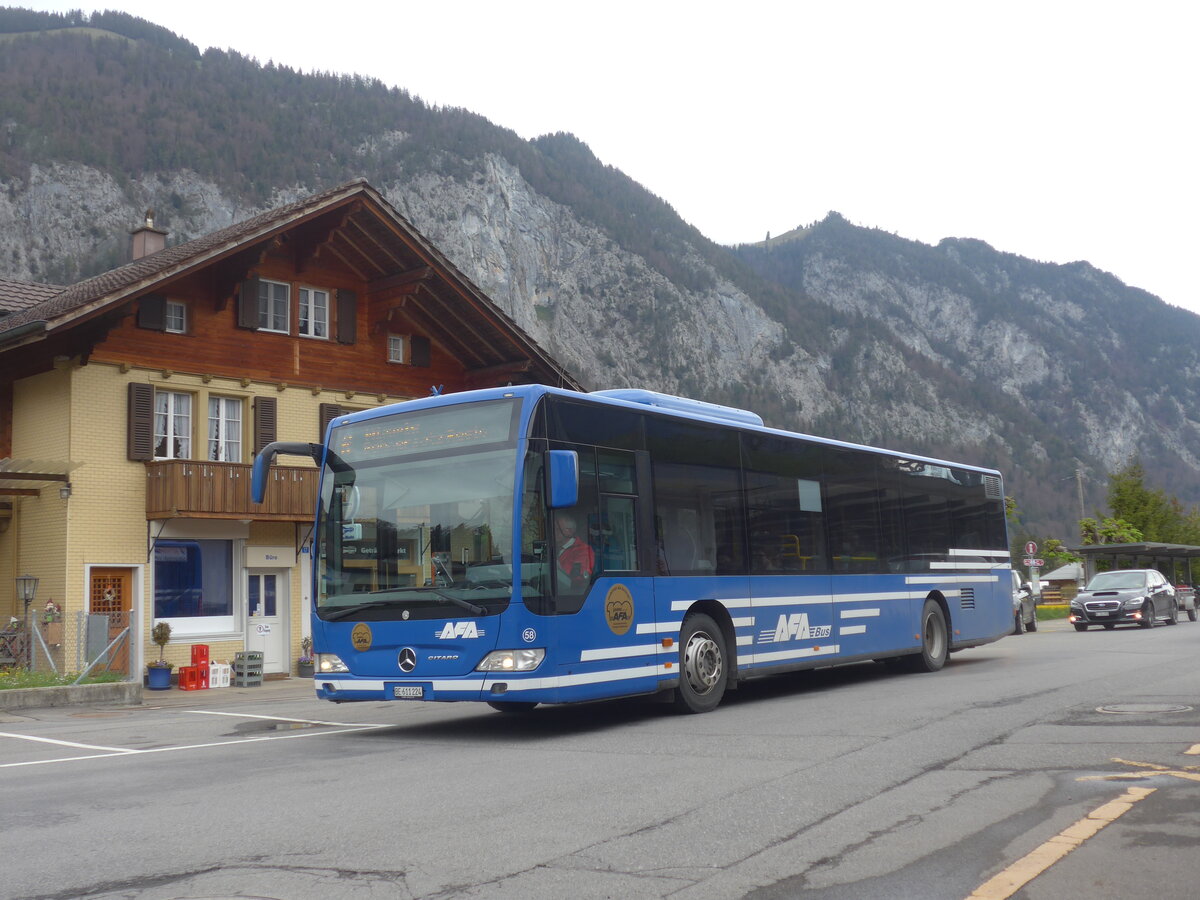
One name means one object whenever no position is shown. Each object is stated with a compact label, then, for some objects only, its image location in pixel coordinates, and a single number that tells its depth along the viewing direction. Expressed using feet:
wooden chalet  73.77
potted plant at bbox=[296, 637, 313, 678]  80.57
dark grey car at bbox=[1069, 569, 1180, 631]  105.09
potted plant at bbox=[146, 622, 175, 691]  73.36
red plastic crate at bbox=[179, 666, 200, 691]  74.59
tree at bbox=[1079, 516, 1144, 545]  184.03
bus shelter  137.90
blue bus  34.91
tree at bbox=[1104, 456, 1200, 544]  209.46
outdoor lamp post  69.87
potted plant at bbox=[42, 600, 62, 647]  66.44
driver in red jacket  35.68
